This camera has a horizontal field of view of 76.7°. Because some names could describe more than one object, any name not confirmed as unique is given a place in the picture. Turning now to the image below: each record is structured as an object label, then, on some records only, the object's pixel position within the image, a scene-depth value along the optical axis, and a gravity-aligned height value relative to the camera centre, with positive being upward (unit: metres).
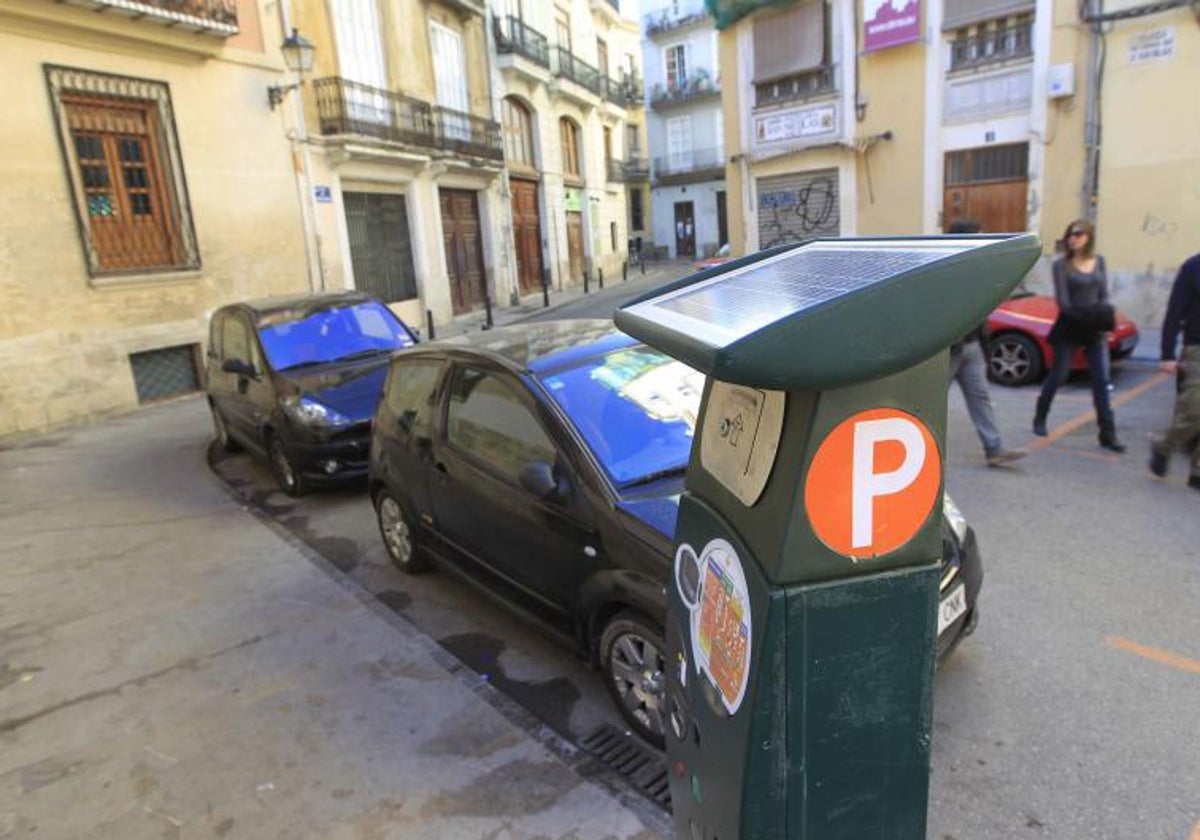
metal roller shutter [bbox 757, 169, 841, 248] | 16.38 +0.63
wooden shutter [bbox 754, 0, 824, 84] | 15.60 +4.02
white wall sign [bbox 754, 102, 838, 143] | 15.87 +2.36
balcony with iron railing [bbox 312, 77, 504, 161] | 15.01 +3.23
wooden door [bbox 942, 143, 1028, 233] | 13.56 +0.62
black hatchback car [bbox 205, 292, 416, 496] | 6.16 -0.89
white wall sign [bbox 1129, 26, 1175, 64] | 11.23 +2.39
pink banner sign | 14.15 +3.80
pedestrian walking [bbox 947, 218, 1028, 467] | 5.60 -1.27
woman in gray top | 5.80 -0.69
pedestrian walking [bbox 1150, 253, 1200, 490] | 4.95 -1.02
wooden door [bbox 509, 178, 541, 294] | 23.61 +0.71
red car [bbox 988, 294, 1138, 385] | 8.20 -1.33
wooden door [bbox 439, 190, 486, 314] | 19.98 +0.33
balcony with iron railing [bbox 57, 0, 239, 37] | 10.63 +3.92
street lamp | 12.29 +3.53
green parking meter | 1.17 -0.51
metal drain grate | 2.75 -1.91
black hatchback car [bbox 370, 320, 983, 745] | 2.95 -1.00
